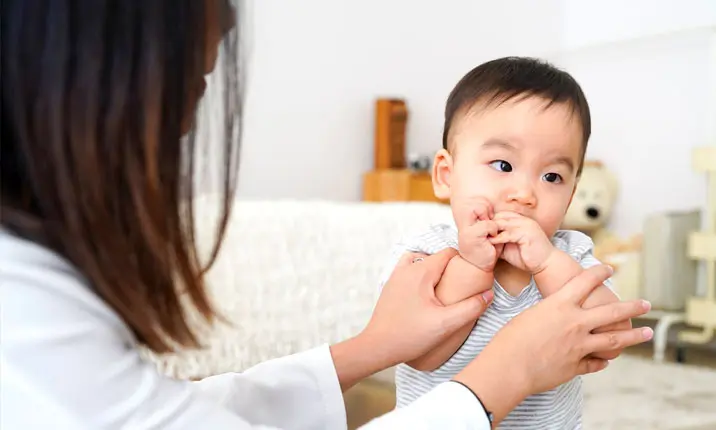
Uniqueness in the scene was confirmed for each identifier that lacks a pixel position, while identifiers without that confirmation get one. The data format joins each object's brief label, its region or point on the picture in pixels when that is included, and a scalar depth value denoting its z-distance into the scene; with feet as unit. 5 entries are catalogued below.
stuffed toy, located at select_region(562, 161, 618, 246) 12.03
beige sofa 4.89
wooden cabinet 11.55
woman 1.84
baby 2.81
